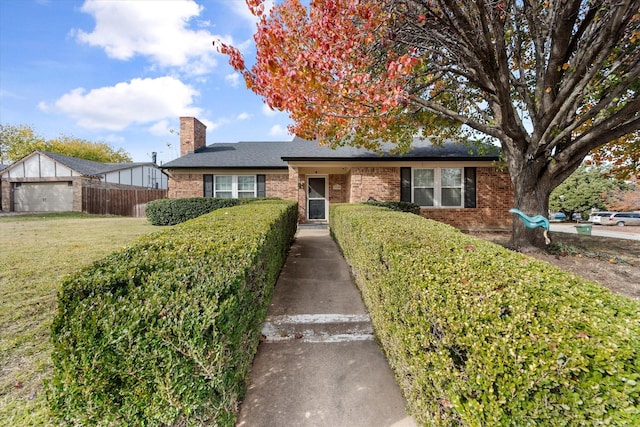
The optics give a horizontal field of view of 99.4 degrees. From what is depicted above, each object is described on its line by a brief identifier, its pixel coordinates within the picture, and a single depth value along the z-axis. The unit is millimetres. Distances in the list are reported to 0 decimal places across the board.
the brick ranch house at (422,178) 11250
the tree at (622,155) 8484
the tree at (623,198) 22953
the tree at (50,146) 33219
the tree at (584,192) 29094
